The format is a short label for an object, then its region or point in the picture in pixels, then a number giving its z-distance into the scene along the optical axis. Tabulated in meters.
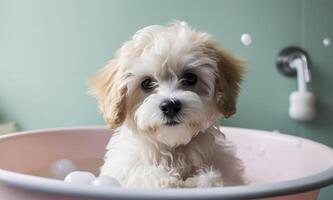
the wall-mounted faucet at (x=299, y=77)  1.86
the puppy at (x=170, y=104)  1.13
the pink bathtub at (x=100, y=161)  0.81
